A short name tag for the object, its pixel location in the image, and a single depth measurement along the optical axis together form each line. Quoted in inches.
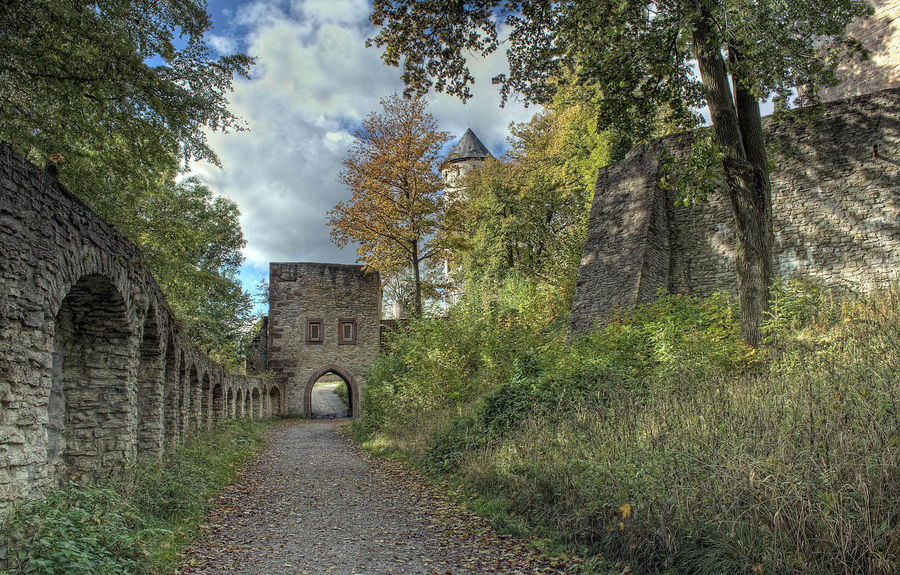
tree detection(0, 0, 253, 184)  277.6
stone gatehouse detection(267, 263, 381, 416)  1013.2
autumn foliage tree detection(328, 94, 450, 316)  869.8
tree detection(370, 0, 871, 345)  303.4
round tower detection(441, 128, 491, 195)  1561.5
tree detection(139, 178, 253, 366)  529.0
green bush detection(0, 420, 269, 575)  138.9
